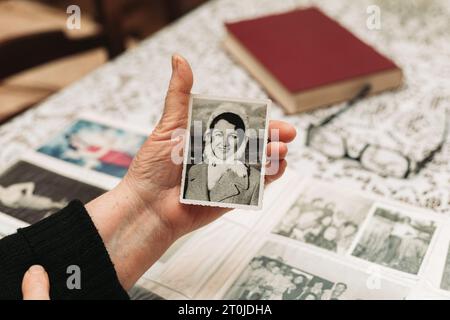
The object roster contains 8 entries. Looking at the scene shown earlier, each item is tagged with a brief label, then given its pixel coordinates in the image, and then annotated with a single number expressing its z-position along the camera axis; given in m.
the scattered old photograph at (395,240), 0.68
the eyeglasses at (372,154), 0.83
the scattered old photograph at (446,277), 0.65
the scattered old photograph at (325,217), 0.73
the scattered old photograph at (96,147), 0.86
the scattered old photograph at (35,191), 0.78
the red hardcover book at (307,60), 0.95
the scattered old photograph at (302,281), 0.65
